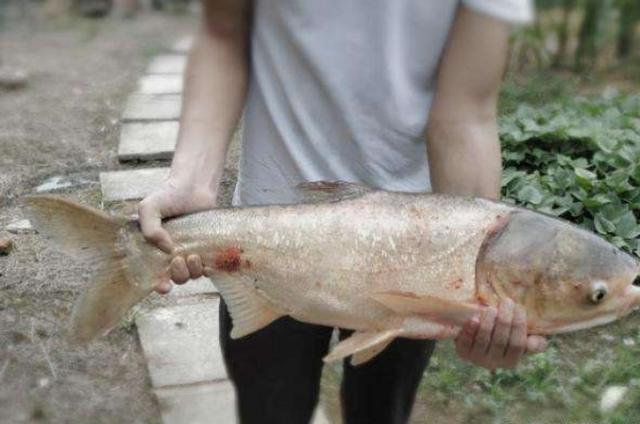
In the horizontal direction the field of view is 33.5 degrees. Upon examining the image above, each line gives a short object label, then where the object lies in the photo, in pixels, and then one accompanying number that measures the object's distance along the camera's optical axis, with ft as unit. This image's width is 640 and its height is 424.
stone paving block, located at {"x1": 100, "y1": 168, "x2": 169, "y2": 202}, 15.66
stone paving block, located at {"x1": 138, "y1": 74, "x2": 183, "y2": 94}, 22.57
